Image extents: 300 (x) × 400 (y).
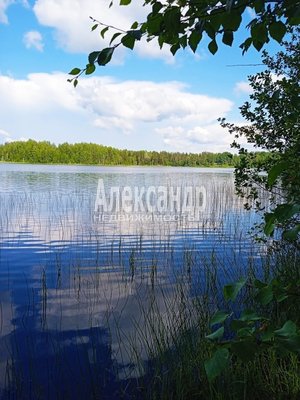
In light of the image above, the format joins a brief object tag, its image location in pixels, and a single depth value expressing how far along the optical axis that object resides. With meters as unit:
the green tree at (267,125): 5.50
